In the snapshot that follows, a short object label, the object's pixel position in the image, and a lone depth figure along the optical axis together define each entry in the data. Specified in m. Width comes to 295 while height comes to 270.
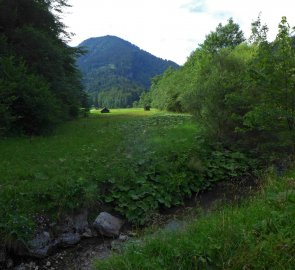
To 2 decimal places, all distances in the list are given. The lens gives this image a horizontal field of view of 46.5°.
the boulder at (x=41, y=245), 8.08
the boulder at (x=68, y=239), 8.77
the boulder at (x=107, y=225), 9.30
